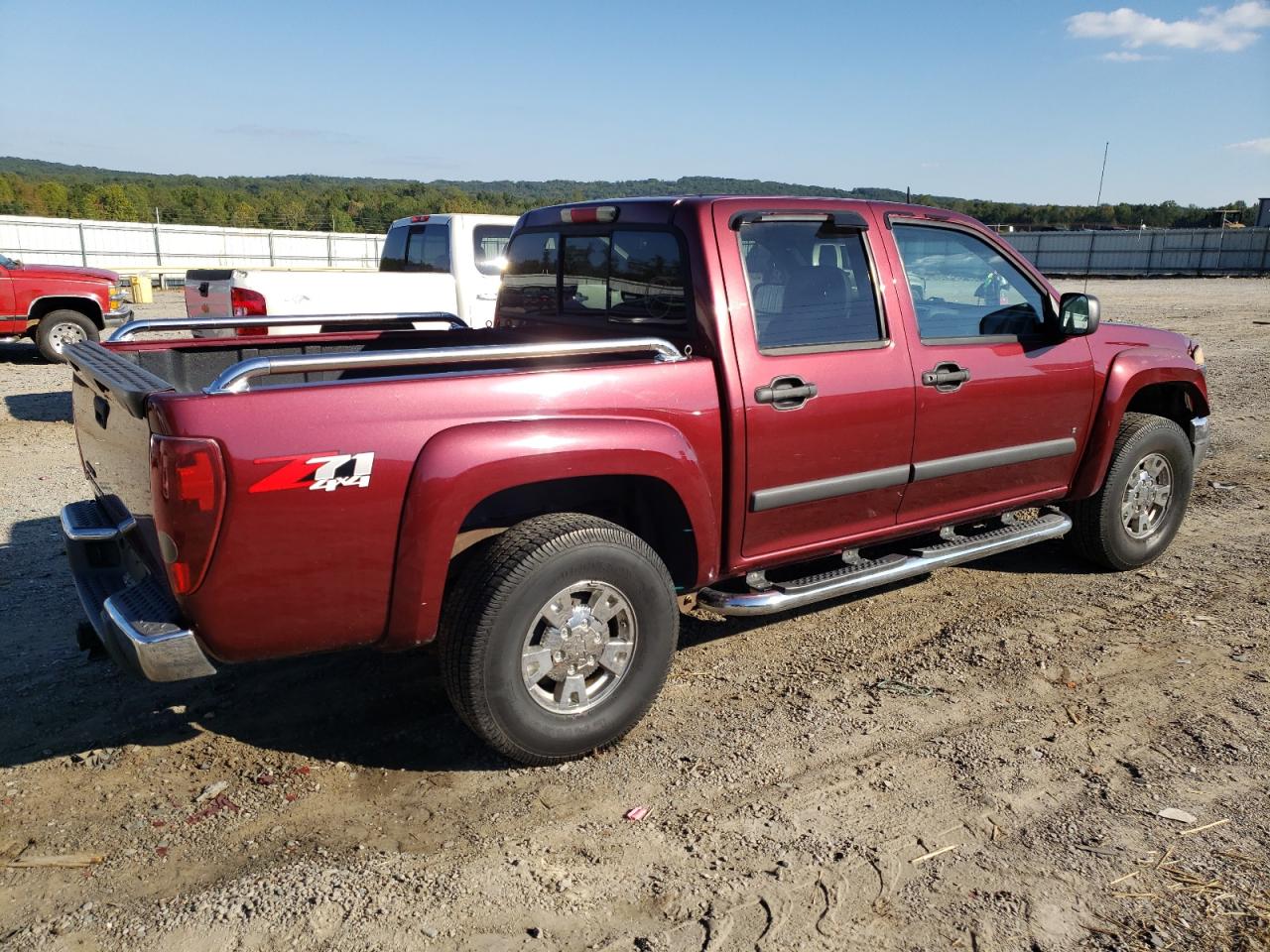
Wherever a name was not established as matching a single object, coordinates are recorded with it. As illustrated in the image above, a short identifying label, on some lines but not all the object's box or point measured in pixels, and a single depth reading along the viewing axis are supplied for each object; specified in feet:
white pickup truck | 29.32
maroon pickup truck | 9.98
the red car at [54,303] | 40.78
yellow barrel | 78.02
